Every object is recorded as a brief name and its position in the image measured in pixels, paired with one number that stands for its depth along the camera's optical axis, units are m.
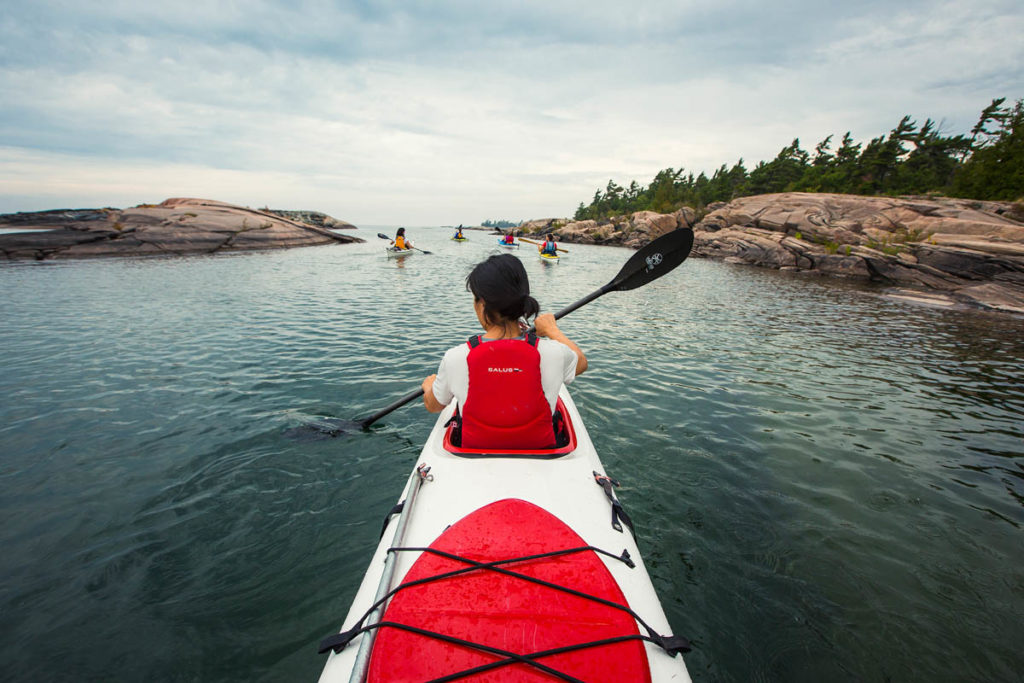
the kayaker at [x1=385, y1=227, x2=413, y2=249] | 28.77
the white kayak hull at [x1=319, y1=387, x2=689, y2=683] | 1.76
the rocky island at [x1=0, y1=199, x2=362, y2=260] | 25.64
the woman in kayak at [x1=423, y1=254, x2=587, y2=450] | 2.46
